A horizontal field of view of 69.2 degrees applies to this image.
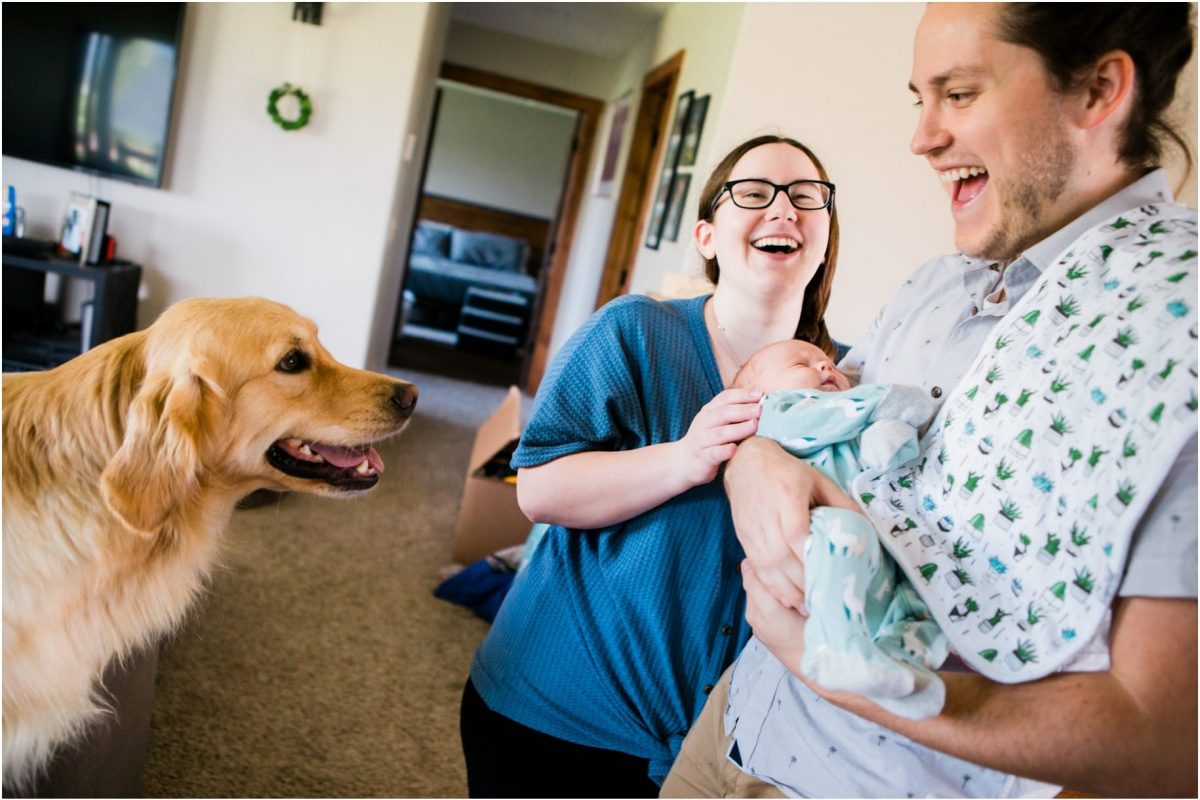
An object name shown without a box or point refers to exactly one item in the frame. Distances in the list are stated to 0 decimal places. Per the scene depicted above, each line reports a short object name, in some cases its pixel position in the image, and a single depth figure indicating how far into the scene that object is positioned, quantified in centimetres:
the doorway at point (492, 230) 716
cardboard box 324
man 64
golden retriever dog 110
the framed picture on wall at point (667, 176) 432
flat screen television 375
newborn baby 73
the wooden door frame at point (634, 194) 529
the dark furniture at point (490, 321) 834
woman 111
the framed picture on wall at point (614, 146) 604
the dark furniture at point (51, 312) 360
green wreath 404
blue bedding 905
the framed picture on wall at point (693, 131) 393
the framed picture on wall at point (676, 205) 397
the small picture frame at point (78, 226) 376
